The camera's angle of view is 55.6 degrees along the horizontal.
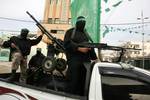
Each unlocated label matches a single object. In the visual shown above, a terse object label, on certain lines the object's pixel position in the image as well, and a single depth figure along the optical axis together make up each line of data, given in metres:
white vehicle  1.81
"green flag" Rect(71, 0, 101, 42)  4.64
